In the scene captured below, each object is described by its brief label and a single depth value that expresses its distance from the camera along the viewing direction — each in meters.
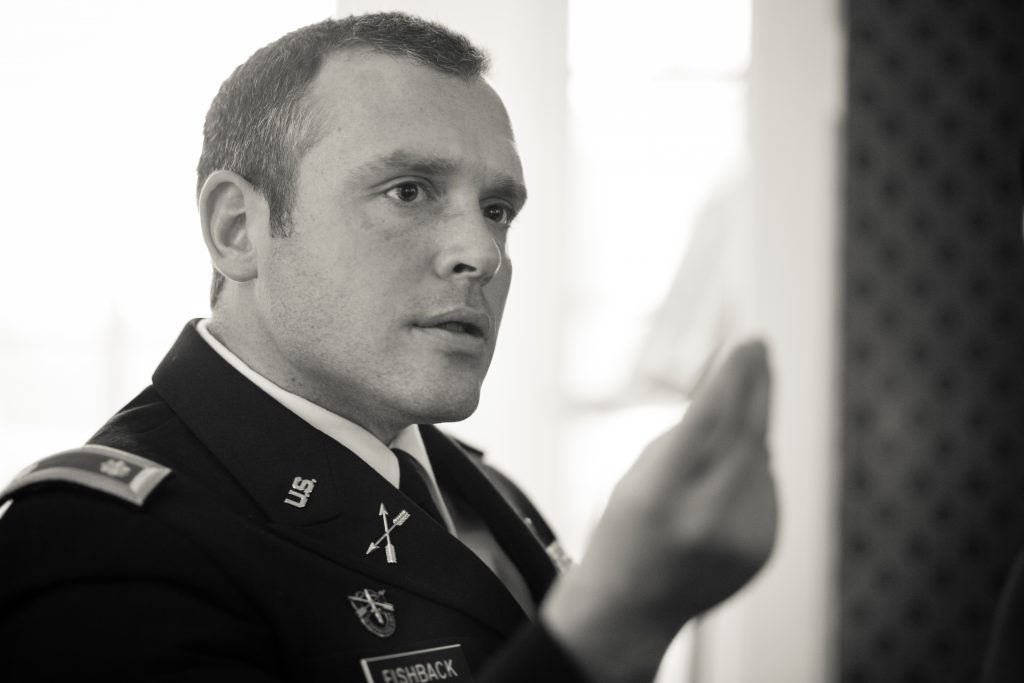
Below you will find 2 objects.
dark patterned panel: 3.75
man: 1.70
